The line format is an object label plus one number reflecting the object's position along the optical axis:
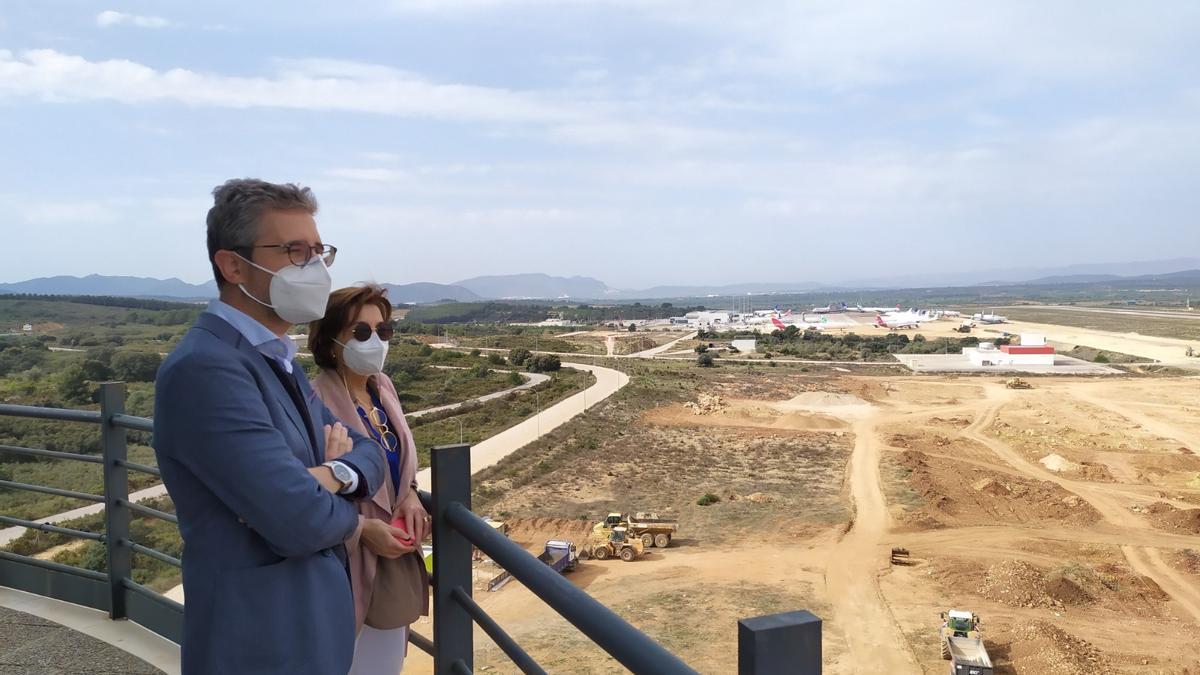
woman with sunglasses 2.21
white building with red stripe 60.50
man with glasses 1.61
